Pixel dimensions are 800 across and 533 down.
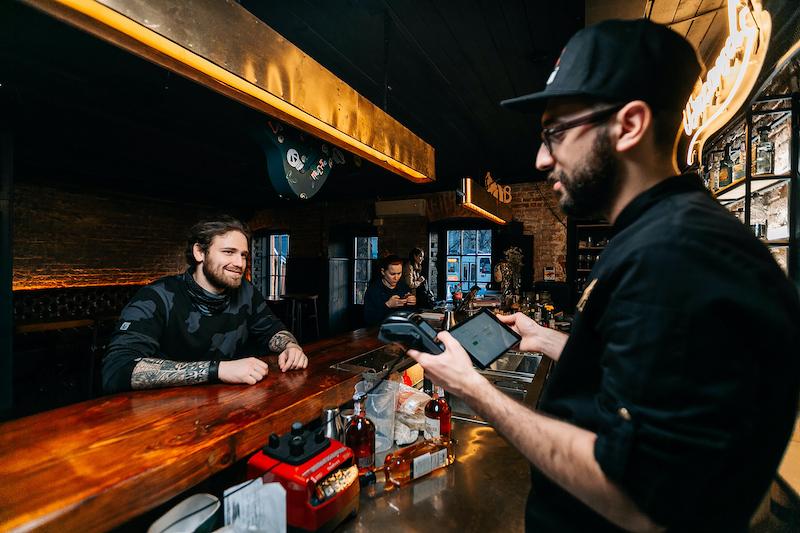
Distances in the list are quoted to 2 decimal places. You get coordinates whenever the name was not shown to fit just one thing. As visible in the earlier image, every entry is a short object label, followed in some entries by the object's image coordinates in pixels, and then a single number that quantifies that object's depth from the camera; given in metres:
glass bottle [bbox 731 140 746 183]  2.78
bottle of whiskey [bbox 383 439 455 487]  1.18
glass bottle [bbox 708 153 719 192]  3.42
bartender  0.48
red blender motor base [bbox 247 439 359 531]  0.87
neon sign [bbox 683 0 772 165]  1.54
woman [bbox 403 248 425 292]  4.58
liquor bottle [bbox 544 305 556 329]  3.43
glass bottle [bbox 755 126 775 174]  2.50
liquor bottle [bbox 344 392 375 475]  1.20
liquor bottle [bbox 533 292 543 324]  3.59
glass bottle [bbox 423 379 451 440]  1.35
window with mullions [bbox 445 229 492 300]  7.13
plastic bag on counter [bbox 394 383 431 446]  1.39
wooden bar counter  0.77
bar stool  7.54
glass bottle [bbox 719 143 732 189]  3.10
